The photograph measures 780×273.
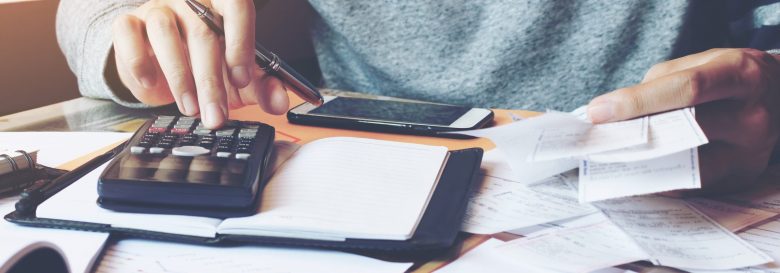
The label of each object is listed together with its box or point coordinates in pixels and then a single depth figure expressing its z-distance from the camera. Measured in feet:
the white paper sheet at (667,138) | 1.41
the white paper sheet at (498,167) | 1.86
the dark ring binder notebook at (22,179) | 1.76
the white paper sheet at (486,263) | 1.36
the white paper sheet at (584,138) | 1.52
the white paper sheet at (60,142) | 2.13
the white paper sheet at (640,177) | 1.43
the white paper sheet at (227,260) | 1.36
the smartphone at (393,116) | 2.29
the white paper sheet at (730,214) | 1.55
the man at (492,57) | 1.73
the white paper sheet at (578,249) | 1.34
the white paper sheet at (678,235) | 1.35
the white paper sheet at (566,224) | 1.52
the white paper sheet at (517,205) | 1.56
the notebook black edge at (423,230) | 1.38
